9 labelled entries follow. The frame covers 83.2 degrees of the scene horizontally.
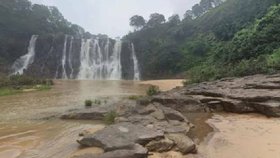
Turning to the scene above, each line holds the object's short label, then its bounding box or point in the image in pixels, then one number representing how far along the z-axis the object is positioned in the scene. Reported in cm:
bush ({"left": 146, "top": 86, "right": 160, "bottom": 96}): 892
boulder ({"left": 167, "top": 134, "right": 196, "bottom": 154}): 351
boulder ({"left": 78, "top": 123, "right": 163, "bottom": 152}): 341
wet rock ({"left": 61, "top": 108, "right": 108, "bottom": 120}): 629
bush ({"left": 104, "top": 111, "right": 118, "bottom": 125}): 546
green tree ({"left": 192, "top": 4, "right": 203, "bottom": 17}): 4940
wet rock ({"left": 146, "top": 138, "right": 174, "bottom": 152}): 353
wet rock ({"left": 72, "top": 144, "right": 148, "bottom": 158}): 310
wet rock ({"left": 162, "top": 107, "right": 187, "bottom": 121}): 485
